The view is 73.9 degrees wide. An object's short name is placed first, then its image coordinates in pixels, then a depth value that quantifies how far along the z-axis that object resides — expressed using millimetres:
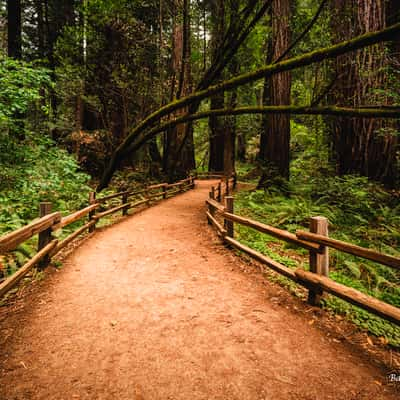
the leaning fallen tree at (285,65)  4328
